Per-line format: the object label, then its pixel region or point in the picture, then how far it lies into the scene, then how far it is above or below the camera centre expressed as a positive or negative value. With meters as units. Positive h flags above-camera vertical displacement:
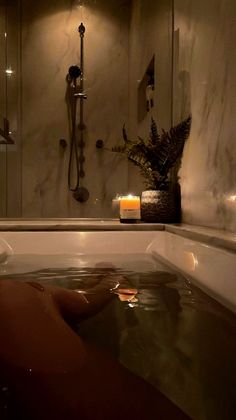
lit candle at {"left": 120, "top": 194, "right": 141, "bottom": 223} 1.32 -0.02
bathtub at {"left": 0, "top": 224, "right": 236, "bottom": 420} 0.33 -0.17
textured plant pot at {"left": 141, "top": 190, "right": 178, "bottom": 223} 1.36 +0.00
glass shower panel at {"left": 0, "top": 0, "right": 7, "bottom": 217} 1.97 +0.71
